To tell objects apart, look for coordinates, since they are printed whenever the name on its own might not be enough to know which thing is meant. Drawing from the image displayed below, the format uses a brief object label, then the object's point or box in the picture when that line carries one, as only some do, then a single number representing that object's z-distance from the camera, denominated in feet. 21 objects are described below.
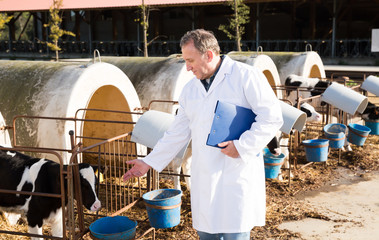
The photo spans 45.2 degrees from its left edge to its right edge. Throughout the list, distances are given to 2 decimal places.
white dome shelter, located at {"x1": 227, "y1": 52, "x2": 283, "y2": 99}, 38.08
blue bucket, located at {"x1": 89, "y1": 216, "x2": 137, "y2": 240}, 13.34
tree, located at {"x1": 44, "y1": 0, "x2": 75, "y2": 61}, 70.54
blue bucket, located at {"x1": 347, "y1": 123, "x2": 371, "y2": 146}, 29.37
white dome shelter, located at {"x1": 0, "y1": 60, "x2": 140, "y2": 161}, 20.71
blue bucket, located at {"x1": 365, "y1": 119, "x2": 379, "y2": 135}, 32.07
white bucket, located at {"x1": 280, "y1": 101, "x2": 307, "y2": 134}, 20.69
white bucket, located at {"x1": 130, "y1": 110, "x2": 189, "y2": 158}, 16.42
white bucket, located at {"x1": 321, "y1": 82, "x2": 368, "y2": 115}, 26.60
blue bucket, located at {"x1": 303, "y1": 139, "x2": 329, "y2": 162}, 24.79
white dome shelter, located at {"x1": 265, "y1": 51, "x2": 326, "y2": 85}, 44.19
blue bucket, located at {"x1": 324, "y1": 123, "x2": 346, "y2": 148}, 27.27
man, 9.64
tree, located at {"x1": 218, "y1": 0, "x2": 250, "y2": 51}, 69.04
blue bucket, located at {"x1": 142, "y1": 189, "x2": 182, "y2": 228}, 14.25
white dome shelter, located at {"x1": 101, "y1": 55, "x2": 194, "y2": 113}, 28.27
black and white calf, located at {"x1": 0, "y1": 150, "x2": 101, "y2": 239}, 14.89
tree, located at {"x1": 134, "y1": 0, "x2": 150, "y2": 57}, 59.85
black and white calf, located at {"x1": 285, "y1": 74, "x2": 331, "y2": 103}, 38.27
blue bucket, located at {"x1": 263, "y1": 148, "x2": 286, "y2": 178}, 22.16
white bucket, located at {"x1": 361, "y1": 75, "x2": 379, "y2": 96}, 33.27
